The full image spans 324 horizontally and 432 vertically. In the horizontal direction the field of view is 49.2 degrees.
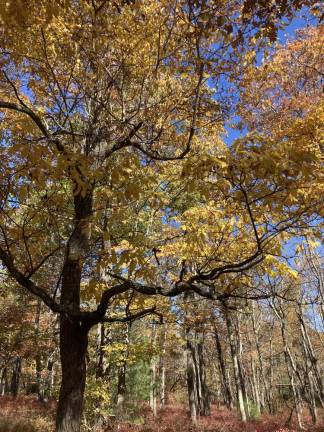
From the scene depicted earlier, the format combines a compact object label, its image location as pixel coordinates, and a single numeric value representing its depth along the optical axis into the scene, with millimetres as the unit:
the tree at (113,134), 2852
